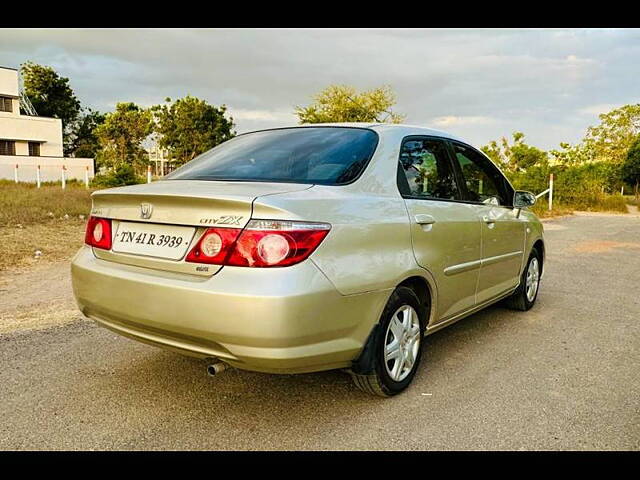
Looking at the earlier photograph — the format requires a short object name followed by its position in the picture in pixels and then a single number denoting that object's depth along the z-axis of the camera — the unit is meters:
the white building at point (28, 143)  37.31
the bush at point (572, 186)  21.16
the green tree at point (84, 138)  50.03
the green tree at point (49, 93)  47.66
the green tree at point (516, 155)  29.77
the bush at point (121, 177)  21.23
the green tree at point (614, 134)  47.22
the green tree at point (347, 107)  40.59
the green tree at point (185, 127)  45.59
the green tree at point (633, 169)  29.77
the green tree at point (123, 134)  45.25
